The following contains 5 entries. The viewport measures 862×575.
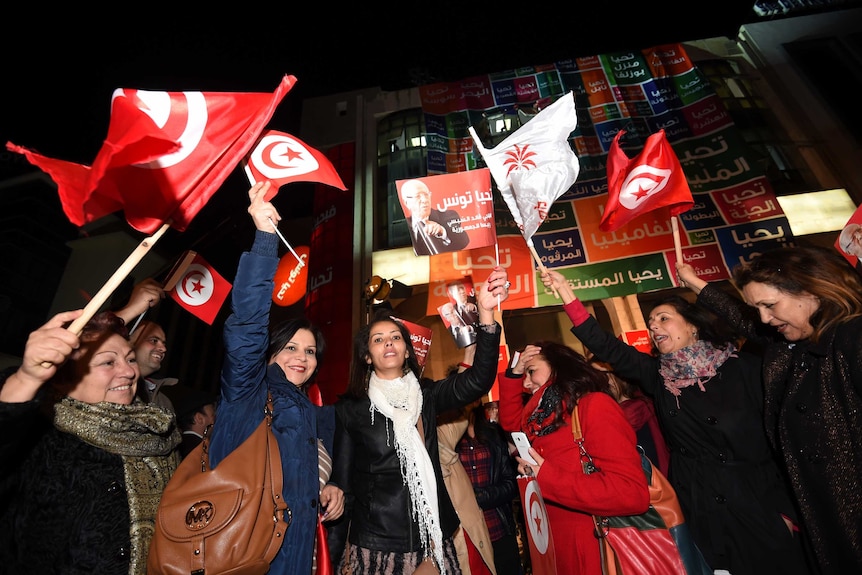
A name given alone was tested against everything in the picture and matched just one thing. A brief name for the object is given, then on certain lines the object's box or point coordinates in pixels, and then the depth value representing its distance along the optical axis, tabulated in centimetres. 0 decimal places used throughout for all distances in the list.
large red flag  172
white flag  319
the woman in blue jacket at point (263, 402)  192
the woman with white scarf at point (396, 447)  222
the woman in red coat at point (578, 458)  211
